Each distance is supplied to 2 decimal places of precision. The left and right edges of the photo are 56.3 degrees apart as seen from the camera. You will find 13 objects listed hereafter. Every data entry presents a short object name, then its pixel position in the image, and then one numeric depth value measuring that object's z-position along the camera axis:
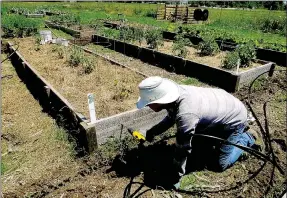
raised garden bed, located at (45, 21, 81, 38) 11.12
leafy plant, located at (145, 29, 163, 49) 8.51
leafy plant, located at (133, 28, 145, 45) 9.63
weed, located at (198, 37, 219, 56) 8.00
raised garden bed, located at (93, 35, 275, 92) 5.75
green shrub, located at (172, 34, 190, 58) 7.61
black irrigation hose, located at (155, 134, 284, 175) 2.11
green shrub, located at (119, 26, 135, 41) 9.64
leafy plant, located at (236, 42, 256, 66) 6.79
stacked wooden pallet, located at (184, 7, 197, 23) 19.61
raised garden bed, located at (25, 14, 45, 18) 20.56
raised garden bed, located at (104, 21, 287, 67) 7.70
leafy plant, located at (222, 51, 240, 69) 6.47
